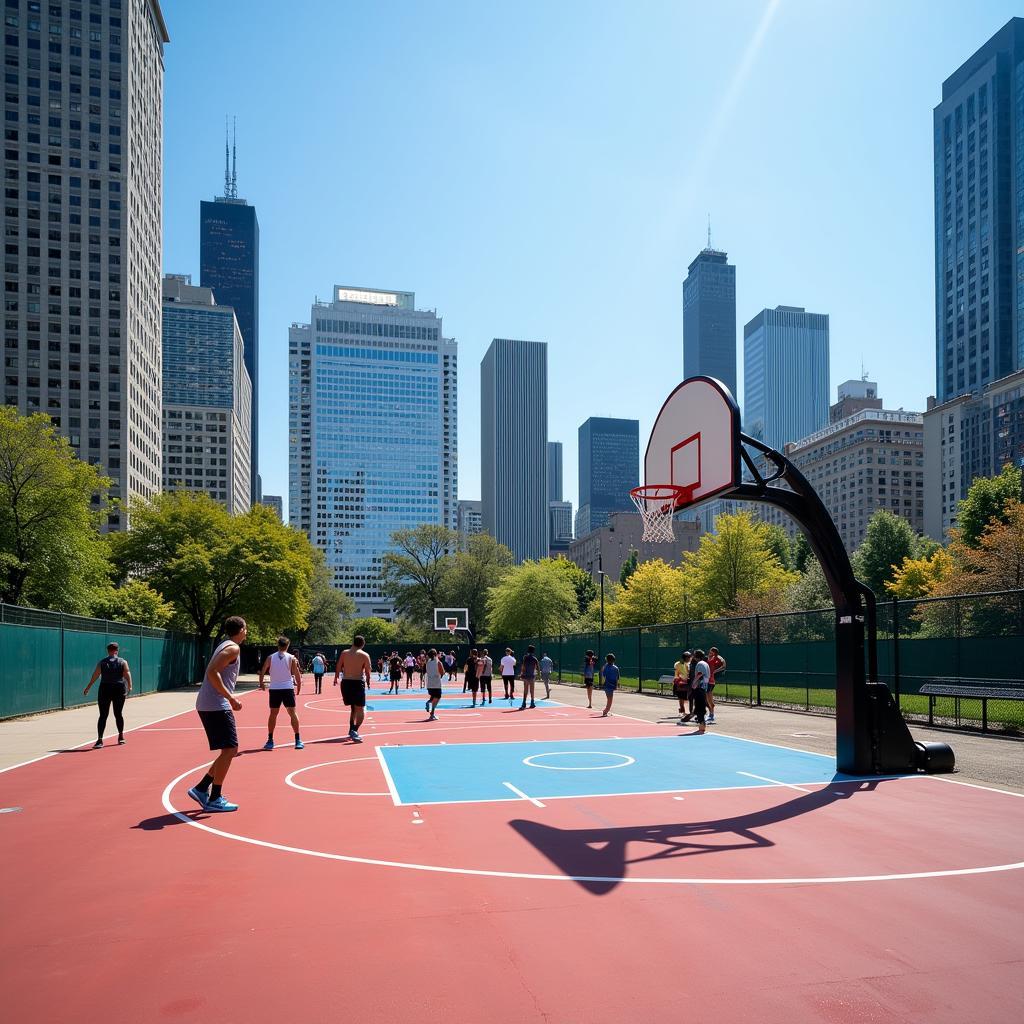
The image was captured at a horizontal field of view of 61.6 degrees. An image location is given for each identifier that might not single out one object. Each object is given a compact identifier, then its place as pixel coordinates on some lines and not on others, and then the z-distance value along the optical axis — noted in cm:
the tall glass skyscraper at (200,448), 18838
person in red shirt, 2112
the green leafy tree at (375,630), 11962
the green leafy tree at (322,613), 9638
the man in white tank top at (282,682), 1541
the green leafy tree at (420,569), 9325
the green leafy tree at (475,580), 8625
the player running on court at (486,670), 2880
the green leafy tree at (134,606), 4188
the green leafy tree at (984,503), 5669
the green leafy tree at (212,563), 4741
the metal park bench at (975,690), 1571
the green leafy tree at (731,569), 5519
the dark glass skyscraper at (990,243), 18338
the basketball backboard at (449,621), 5833
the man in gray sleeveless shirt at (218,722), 980
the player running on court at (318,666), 3522
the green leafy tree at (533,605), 6744
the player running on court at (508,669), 2789
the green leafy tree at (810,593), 5562
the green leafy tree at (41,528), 4222
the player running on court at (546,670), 3247
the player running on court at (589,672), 2652
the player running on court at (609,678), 2319
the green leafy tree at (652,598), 5940
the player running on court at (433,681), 2278
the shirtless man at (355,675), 1653
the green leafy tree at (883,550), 7344
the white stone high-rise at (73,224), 11181
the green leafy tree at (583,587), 8904
